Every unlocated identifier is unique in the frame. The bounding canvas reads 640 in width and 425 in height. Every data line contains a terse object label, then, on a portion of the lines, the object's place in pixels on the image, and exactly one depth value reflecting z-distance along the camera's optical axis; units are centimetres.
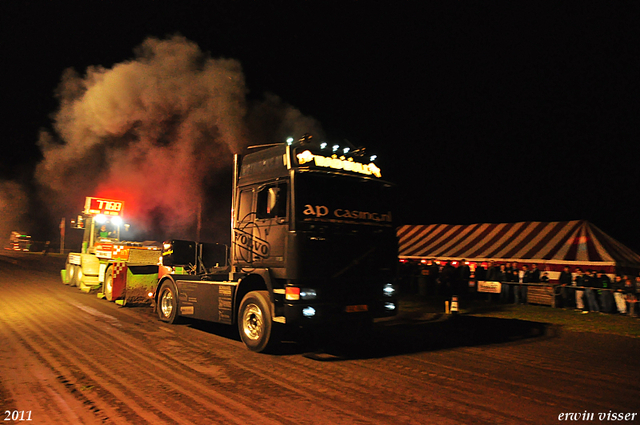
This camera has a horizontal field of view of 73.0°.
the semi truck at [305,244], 674
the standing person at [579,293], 1315
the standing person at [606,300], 1254
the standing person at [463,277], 1623
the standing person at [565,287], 1369
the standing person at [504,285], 1522
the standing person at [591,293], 1288
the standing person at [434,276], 1694
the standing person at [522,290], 1464
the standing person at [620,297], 1225
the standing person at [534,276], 1500
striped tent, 1511
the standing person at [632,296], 1191
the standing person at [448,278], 1608
